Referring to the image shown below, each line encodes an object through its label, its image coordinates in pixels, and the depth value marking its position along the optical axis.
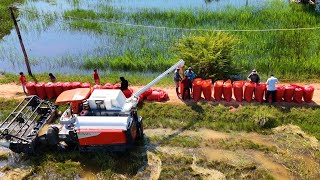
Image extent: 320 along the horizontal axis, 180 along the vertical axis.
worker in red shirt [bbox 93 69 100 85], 17.24
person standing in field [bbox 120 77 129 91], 15.58
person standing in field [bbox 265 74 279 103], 14.48
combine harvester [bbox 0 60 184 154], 12.37
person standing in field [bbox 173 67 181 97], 15.92
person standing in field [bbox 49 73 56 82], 18.08
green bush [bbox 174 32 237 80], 17.84
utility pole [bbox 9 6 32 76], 18.79
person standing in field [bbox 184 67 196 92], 15.72
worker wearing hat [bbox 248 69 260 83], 15.33
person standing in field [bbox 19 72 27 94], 17.23
